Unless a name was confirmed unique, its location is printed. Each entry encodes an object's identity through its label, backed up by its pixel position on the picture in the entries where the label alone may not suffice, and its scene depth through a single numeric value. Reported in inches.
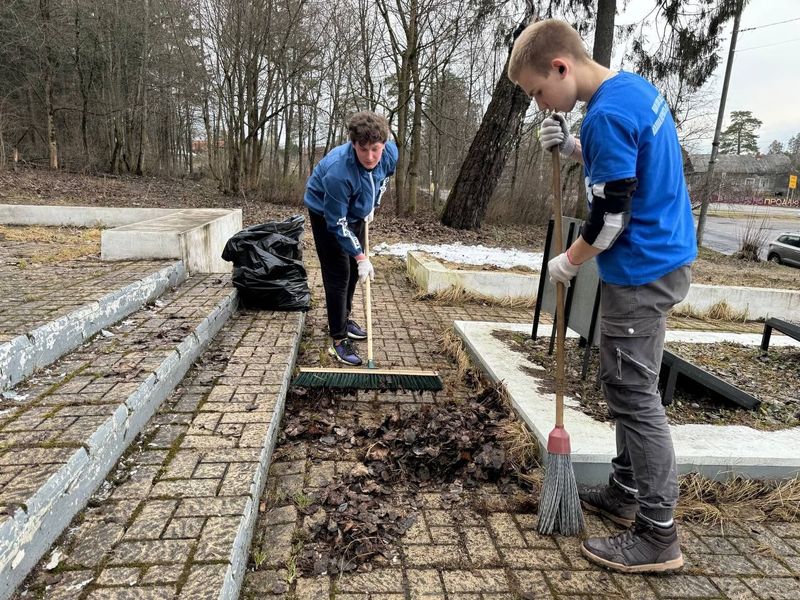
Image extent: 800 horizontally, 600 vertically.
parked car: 736.3
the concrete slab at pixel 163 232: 206.8
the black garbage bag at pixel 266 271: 191.8
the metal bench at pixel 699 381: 122.3
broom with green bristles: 137.5
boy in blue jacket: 143.3
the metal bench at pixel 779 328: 152.6
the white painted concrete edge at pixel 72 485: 61.2
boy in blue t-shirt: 74.6
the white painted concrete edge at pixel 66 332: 100.7
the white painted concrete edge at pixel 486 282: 255.3
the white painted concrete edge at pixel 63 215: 349.7
